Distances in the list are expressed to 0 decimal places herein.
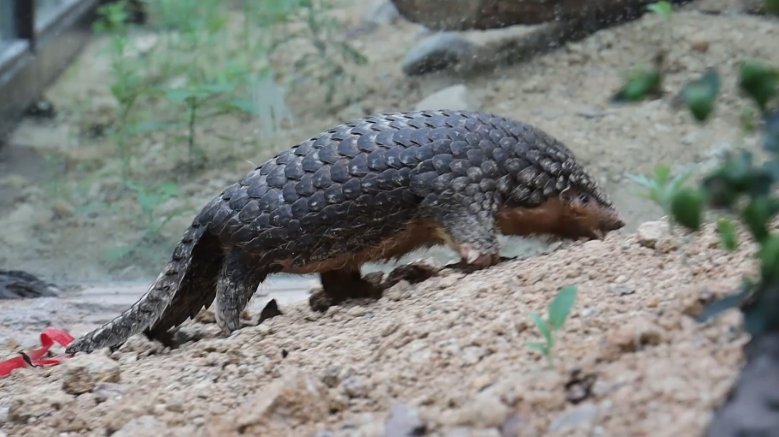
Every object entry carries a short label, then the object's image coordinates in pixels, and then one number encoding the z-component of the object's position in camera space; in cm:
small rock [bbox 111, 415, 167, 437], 428
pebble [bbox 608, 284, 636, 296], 443
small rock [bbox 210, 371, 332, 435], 388
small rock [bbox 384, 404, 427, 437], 347
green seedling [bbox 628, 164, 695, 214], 464
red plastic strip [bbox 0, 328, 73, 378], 583
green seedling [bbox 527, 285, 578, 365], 359
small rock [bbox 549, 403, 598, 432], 319
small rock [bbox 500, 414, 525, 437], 328
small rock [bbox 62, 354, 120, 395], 493
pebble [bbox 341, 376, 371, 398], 405
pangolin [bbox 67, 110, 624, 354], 575
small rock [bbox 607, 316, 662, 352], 357
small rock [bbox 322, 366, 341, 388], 421
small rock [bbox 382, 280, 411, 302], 583
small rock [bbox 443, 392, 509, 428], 334
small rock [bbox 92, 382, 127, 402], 487
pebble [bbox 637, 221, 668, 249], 517
